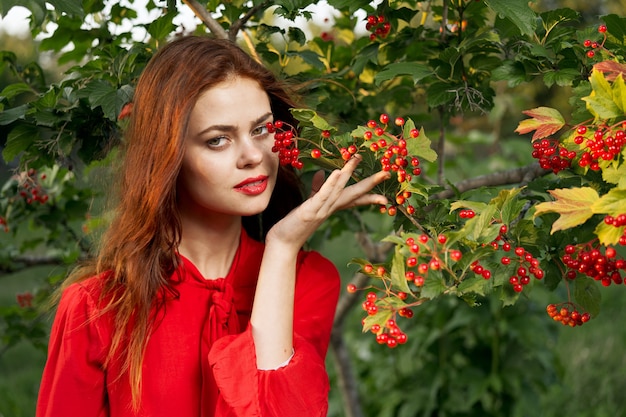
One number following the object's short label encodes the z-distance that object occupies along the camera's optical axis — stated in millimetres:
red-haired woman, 1777
